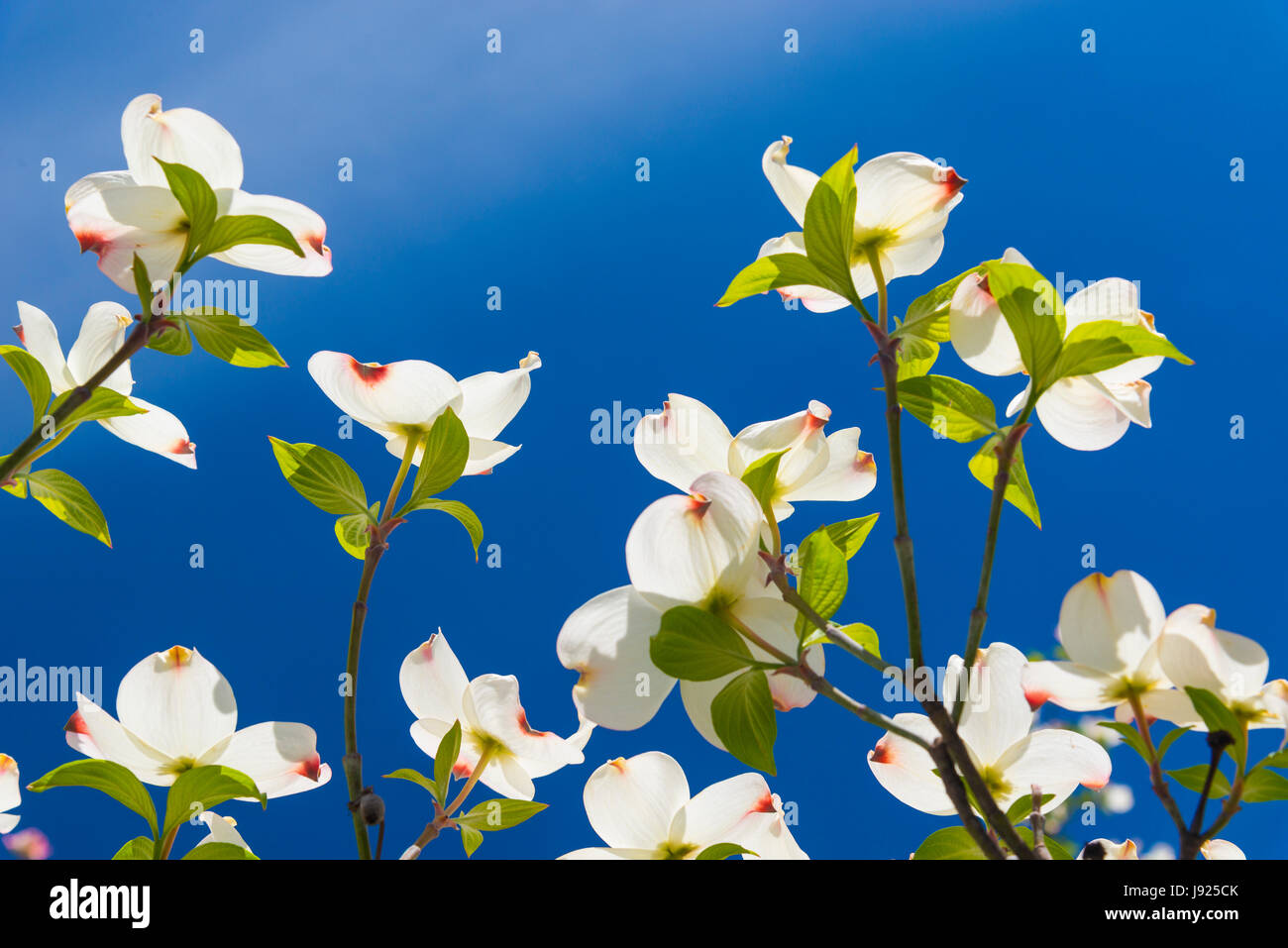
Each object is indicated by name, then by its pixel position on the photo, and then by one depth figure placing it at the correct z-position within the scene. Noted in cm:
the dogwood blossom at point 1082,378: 46
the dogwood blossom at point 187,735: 50
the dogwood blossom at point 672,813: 54
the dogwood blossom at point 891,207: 50
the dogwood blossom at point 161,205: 49
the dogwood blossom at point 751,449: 51
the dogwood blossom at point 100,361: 58
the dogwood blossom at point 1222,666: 41
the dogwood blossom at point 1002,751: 50
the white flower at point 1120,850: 52
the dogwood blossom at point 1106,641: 43
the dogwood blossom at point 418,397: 58
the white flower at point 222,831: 53
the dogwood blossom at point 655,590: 42
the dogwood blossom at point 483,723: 59
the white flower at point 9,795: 56
